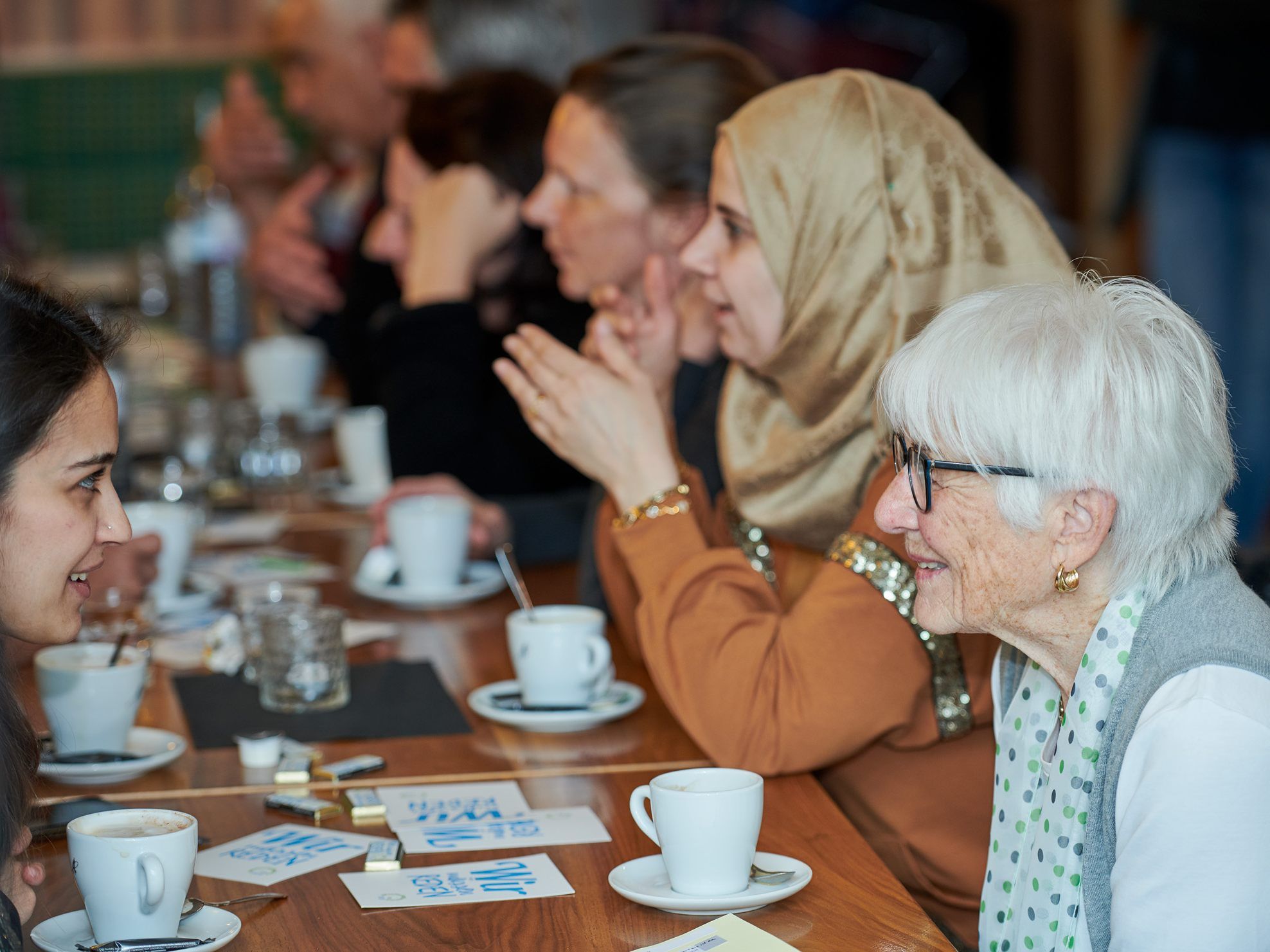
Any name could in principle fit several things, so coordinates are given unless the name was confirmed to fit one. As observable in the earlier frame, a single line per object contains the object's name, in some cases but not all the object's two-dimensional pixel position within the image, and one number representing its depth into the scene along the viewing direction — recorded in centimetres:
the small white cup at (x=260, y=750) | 432
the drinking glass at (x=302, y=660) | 448
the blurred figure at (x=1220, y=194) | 863
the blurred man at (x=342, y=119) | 715
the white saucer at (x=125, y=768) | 426
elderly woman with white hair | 394
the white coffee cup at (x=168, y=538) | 485
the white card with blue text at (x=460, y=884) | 404
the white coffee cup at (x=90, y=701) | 429
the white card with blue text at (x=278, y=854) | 408
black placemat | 442
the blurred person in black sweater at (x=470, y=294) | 593
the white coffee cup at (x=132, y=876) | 393
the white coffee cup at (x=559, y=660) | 444
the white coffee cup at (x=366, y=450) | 609
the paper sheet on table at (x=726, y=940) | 395
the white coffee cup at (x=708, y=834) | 400
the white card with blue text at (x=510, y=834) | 414
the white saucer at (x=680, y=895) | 400
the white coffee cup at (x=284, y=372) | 753
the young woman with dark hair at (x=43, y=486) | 402
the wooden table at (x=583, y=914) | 398
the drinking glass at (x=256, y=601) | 458
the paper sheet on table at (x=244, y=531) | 537
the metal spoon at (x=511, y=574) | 459
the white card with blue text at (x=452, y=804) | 420
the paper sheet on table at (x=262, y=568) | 501
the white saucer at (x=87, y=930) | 396
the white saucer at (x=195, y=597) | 484
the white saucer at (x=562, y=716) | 441
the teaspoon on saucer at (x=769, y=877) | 404
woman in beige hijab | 433
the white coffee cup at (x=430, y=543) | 490
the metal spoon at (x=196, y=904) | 400
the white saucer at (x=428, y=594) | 488
